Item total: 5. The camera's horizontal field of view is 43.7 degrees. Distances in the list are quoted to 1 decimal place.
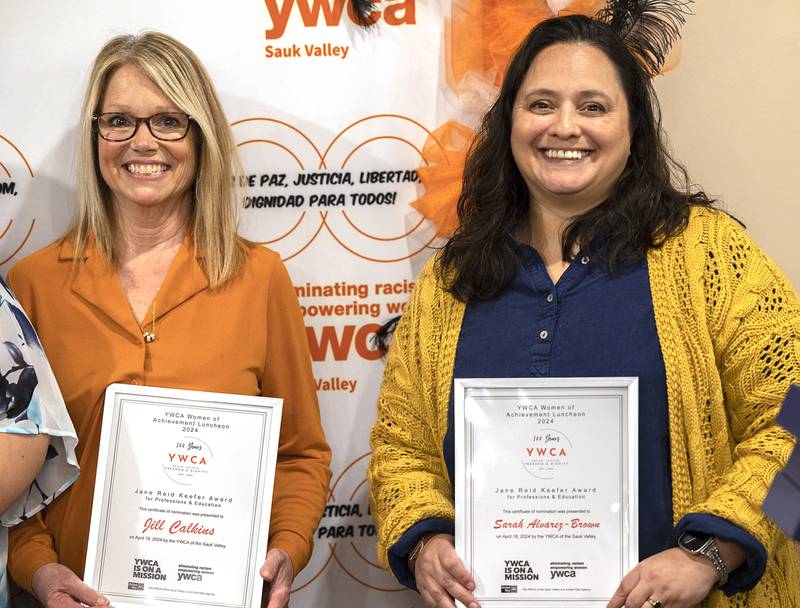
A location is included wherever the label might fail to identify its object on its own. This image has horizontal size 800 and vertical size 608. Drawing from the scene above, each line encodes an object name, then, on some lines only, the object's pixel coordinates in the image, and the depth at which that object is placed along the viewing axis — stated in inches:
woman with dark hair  82.0
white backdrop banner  114.9
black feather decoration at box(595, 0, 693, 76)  109.3
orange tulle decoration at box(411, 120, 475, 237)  114.3
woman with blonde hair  95.9
